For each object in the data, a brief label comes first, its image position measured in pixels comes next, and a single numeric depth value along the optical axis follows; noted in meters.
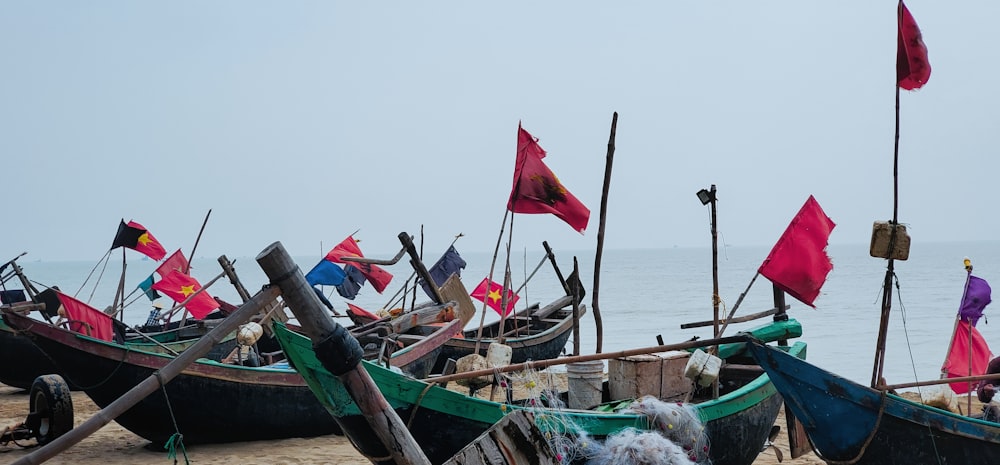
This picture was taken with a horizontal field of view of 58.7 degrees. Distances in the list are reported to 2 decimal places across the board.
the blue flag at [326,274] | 17.23
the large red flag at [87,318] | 11.00
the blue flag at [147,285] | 20.29
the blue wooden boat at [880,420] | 7.06
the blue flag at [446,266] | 18.52
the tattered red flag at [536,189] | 11.09
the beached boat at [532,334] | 14.62
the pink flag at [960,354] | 10.34
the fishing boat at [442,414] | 6.48
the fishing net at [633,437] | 6.45
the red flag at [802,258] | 8.79
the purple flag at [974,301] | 10.30
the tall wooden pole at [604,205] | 10.96
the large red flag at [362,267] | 17.19
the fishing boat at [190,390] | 9.50
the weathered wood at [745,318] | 9.29
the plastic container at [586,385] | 8.32
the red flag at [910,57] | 7.91
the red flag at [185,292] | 16.09
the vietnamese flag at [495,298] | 17.58
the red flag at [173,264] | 17.68
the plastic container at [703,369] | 7.73
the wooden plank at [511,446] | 4.93
